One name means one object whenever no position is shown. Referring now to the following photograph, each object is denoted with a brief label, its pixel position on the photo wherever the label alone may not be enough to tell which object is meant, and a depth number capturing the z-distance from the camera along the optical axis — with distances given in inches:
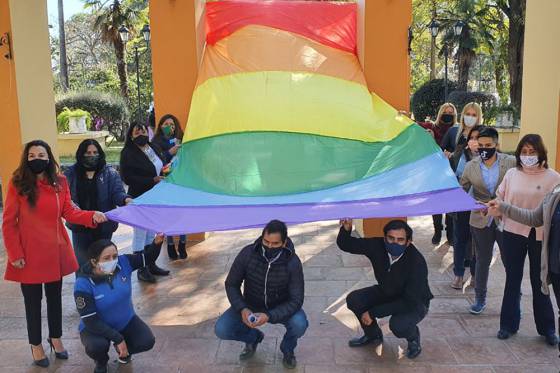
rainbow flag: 175.2
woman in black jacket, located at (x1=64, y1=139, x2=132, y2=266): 191.0
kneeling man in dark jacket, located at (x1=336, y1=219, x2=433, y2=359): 170.2
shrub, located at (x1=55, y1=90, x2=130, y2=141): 856.9
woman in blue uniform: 157.0
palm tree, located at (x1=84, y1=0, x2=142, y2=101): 904.9
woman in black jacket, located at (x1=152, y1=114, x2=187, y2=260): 250.7
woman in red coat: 164.2
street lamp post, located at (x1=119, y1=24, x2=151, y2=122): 737.6
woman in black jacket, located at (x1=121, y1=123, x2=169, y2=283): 230.8
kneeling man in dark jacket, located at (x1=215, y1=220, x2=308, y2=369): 164.9
